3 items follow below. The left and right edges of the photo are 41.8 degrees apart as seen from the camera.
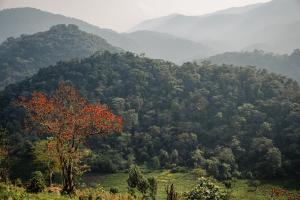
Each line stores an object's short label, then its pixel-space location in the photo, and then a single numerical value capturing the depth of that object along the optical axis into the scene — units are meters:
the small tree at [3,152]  62.85
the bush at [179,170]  93.44
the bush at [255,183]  80.60
